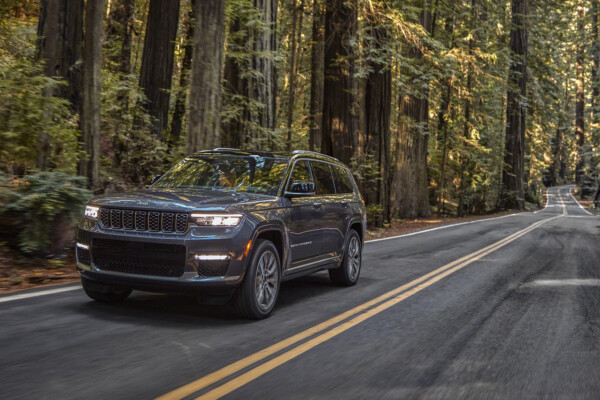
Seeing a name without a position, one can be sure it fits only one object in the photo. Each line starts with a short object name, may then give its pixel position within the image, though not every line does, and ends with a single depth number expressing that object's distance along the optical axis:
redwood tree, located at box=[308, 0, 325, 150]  23.75
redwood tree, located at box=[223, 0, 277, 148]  16.19
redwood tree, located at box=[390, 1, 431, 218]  27.72
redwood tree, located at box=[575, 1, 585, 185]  65.50
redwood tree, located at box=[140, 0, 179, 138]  17.89
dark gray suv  6.18
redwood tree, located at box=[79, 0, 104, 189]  11.73
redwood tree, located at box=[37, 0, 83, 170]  14.24
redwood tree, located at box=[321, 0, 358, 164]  20.36
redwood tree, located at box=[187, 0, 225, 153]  12.20
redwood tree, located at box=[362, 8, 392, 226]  20.91
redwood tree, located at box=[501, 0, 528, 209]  39.06
